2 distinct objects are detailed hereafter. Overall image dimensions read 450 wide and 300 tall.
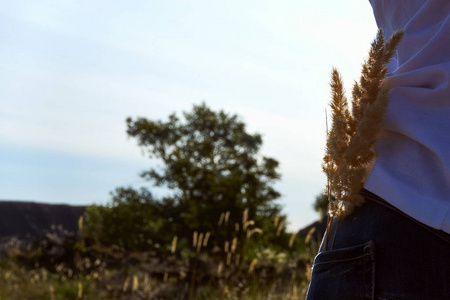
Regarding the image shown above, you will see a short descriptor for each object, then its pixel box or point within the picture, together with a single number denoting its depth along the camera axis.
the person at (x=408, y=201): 1.04
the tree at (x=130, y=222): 12.61
